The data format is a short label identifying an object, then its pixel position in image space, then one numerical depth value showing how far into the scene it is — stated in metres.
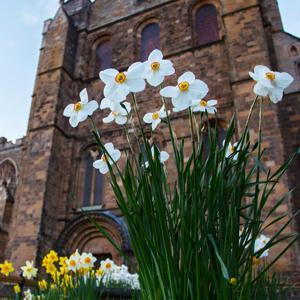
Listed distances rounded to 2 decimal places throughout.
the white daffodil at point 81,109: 0.47
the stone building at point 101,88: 7.73
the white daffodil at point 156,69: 0.43
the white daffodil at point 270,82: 0.42
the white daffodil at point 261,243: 0.73
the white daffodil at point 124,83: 0.42
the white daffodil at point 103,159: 0.53
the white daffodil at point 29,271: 1.18
